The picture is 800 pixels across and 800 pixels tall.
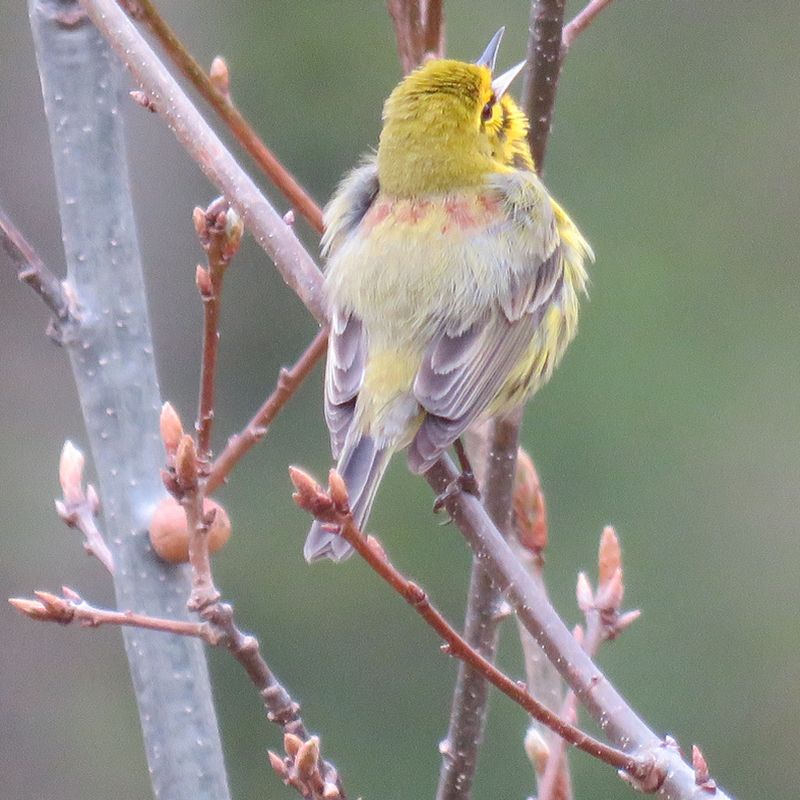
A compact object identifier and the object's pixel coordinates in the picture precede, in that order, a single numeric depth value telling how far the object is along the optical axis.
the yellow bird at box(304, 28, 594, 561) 7.34
